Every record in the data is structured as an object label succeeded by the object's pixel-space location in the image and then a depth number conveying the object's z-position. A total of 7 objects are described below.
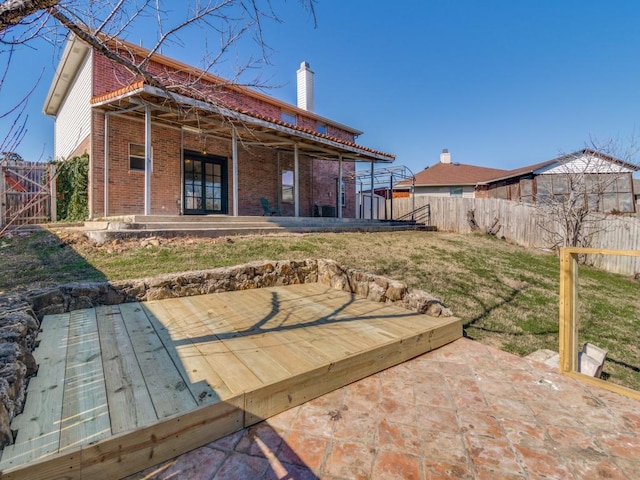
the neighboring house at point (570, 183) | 10.84
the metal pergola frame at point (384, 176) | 15.10
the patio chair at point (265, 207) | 12.05
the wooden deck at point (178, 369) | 1.52
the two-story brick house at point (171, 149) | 8.45
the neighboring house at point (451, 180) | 22.69
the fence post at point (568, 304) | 2.71
